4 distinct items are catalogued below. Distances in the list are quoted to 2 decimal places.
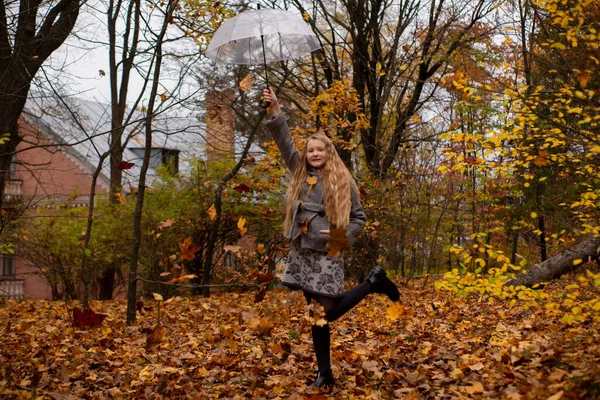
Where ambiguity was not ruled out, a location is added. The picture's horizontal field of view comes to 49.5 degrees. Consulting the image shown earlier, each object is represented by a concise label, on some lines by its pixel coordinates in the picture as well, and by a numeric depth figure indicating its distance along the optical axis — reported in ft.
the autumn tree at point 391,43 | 45.19
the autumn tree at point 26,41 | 22.89
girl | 14.55
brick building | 85.97
